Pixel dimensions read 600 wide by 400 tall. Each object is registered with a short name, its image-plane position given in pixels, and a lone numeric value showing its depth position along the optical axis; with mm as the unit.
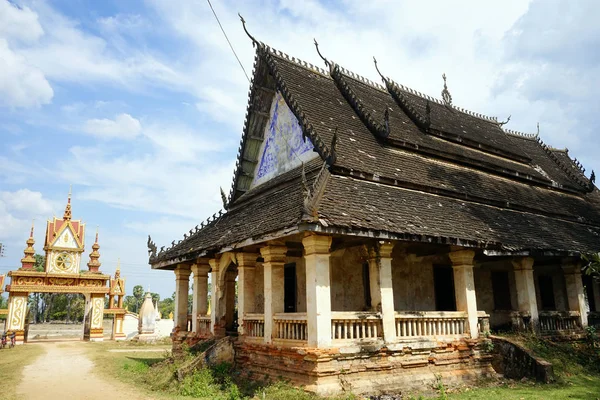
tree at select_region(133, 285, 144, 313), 91312
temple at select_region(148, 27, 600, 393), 9406
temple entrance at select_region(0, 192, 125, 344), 31078
